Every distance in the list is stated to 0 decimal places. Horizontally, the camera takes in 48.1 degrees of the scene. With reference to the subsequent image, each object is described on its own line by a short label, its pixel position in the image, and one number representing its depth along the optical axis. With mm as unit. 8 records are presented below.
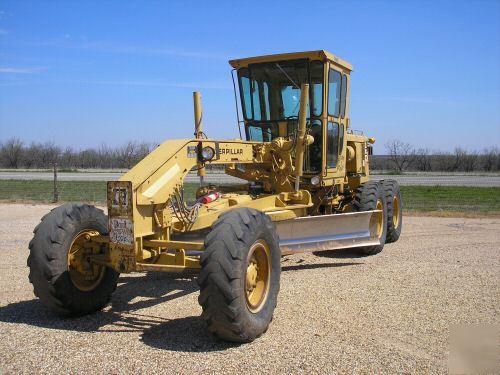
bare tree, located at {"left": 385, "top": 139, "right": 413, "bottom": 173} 59062
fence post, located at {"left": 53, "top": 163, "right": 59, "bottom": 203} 19641
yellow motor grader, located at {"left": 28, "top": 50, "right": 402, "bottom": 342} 5344
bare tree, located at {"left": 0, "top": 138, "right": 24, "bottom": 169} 67438
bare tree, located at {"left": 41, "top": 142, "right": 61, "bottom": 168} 65375
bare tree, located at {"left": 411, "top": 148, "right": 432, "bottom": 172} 59250
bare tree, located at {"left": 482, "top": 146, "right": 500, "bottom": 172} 59281
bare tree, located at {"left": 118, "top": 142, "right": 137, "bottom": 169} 46188
